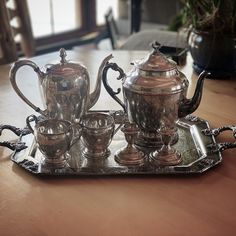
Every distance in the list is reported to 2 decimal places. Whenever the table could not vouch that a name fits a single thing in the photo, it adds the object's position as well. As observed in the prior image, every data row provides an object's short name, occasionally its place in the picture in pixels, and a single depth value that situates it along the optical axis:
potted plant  1.17
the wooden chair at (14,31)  1.57
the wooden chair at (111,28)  2.43
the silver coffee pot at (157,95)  0.79
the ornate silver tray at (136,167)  0.74
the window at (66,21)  3.10
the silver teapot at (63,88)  0.83
